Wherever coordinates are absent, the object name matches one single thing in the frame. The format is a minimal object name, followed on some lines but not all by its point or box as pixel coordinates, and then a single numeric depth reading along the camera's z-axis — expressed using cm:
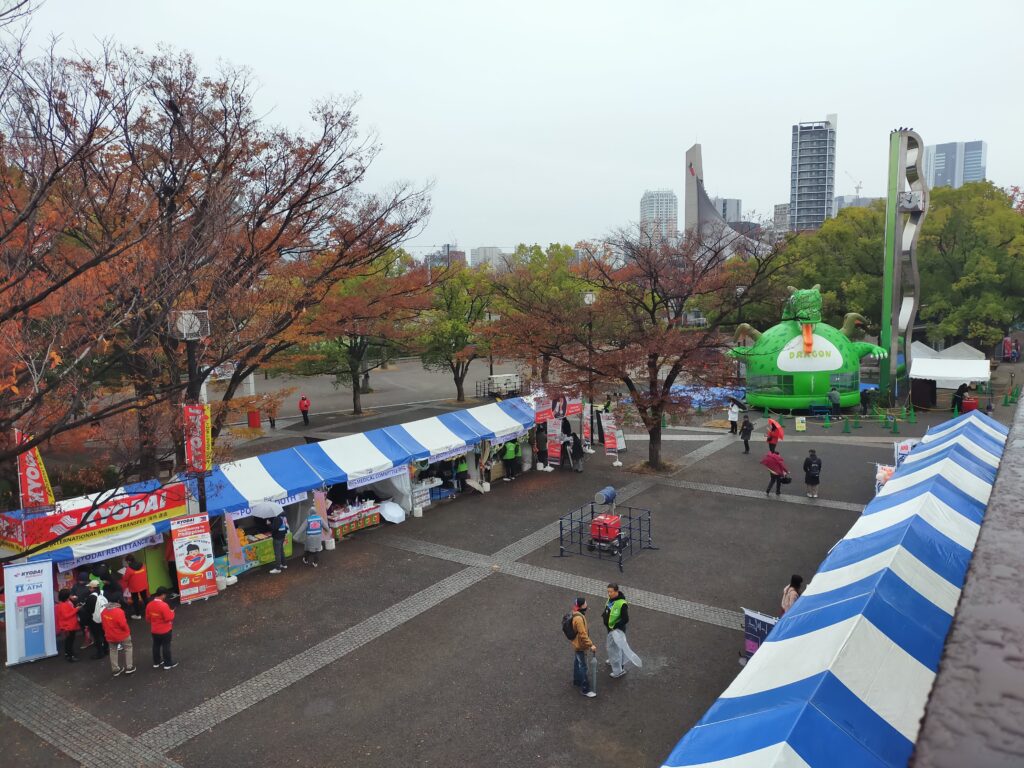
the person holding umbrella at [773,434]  1955
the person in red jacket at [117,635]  965
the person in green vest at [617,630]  934
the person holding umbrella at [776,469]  1711
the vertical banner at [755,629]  912
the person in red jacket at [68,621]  1045
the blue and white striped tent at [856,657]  554
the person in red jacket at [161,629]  986
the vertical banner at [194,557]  1234
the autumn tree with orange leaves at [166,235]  766
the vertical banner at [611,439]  2214
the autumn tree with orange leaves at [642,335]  1948
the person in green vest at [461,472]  1891
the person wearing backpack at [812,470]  1684
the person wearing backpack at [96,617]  1050
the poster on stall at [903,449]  1616
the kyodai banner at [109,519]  1134
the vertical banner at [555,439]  2109
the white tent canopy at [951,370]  2730
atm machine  1044
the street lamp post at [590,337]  2003
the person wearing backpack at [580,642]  900
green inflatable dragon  2788
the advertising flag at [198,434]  1219
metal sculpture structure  2795
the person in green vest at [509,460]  2008
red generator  1388
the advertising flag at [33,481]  1108
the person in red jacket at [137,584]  1198
